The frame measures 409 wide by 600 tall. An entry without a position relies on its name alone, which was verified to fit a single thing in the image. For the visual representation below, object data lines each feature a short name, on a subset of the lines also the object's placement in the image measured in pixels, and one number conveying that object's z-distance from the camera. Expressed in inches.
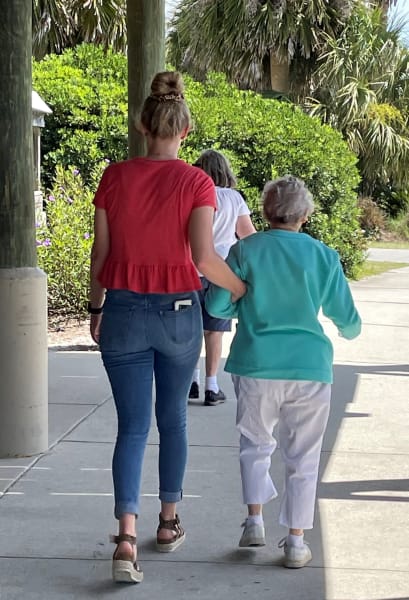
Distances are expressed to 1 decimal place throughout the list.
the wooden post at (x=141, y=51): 320.5
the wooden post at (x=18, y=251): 228.7
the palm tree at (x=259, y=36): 990.4
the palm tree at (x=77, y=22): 845.8
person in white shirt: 275.7
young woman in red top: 164.7
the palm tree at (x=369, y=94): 1058.1
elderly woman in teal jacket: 171.3
